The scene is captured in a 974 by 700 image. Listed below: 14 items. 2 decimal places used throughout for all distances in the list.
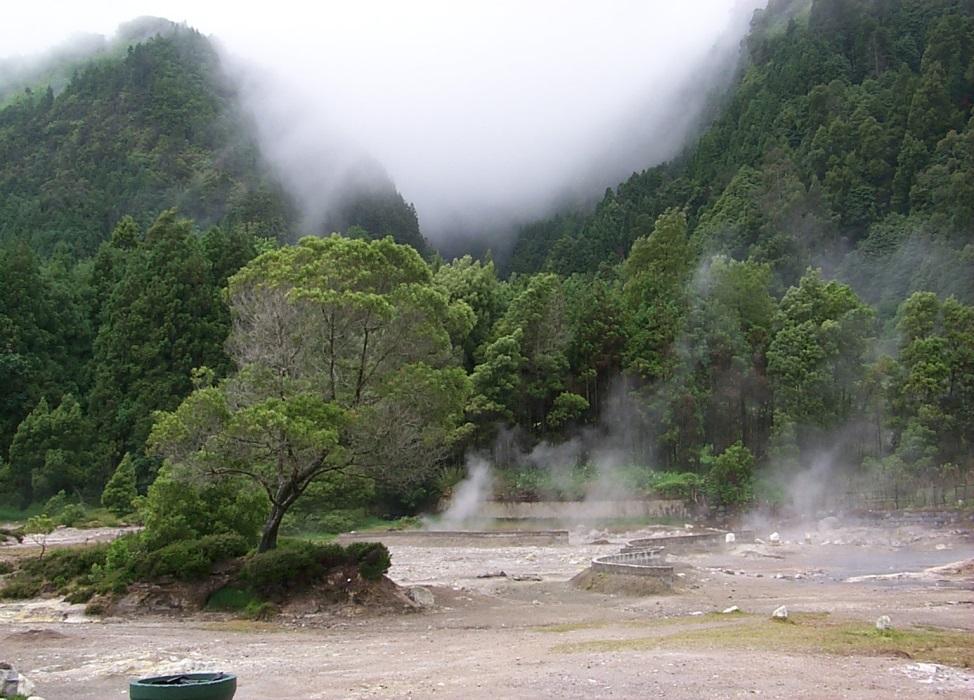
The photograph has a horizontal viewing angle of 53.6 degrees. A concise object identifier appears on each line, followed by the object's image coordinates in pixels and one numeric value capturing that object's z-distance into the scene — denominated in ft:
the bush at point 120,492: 171.63
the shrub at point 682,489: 180.55
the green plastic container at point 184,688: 29.68
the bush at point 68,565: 89.56
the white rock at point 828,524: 165.27
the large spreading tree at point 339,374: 79.20
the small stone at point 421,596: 81.87
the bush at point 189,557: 80.53
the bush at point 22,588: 87.71
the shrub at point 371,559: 79.87
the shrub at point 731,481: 177.37
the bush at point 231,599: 78.64
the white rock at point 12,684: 41.29
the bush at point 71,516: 166.40
